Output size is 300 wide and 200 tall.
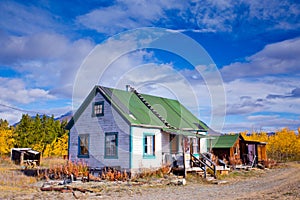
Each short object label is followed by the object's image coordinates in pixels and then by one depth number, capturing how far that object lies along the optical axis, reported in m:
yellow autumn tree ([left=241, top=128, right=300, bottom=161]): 51.78
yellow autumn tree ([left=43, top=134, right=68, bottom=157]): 47.77
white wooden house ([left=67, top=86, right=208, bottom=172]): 21.94
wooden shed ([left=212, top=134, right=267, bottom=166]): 34.69
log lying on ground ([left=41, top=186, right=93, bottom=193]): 15.00
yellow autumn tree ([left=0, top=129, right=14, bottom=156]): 45.84
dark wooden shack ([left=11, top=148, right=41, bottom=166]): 33.38
